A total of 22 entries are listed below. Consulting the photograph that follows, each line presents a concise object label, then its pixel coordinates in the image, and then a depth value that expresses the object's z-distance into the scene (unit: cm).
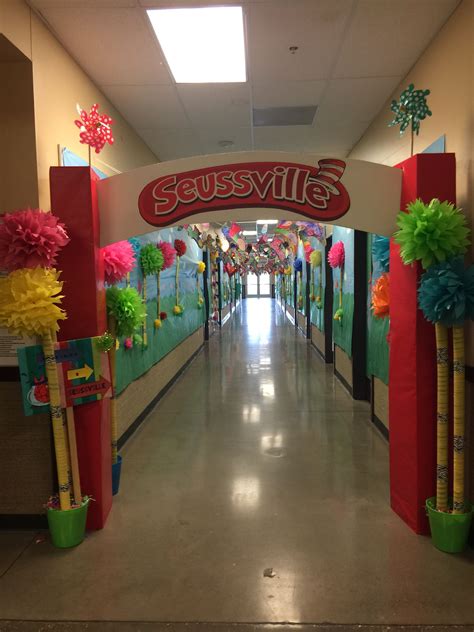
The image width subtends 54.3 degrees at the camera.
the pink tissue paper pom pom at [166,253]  562
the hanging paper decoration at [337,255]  632
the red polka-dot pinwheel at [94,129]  282
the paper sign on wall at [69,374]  262
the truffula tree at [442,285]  242
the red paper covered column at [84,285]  276
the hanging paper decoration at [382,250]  344
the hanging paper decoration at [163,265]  563
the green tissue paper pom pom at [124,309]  313
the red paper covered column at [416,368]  266
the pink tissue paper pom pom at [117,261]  304
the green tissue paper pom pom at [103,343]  278
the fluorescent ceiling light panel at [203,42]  286
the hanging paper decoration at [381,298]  367
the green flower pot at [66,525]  266
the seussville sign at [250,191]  282
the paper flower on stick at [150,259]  495
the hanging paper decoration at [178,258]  688
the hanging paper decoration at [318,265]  877
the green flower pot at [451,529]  252
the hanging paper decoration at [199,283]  969
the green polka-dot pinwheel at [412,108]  273
